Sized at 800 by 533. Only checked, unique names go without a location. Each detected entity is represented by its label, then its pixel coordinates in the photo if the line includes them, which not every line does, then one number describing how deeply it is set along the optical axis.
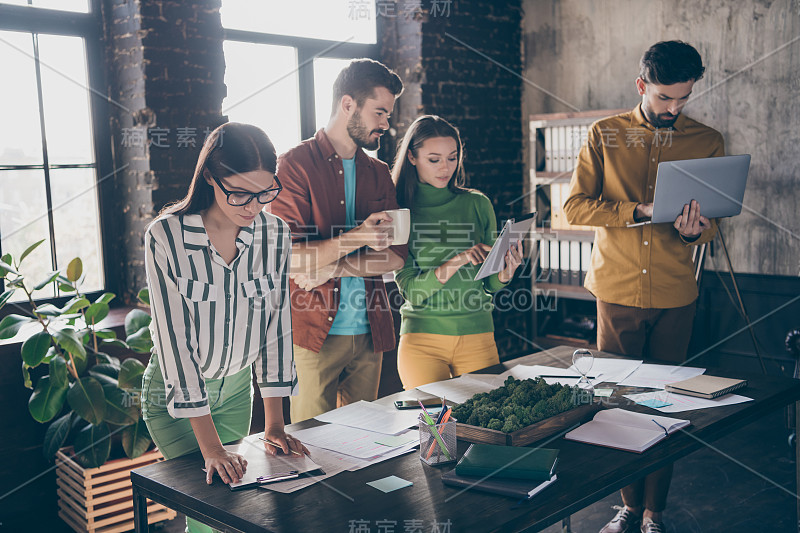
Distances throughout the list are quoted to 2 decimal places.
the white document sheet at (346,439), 1.64
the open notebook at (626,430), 1.66
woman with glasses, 1.56
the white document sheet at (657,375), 2.14
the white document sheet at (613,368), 2.22
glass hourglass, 2.05
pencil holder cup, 1.58
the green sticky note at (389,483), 1.44
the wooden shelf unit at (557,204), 4.36
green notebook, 1.44
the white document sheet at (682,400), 1.92
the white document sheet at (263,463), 1.49
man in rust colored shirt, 2.22
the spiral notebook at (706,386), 2.00
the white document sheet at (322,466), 1.45
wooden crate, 2.81
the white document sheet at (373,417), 1.80
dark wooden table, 1.30
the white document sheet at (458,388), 2.01
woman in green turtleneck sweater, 2.39
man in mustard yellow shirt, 2.56
